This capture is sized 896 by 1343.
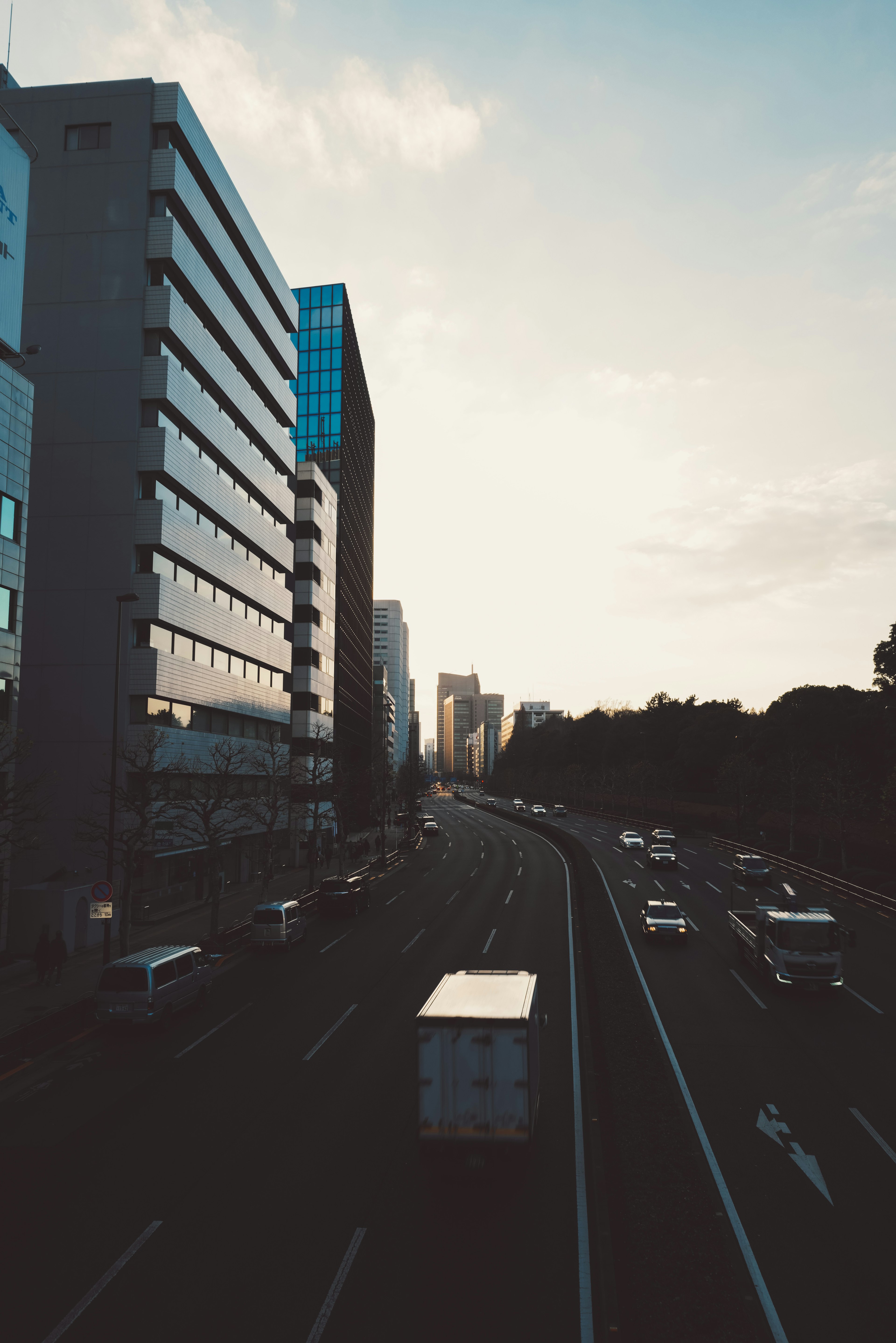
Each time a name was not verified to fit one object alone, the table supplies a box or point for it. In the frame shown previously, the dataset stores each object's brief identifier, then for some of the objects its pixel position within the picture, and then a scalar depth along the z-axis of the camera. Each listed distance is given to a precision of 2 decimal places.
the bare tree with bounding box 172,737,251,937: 31.83
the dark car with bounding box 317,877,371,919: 36.09
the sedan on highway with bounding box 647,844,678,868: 51.44
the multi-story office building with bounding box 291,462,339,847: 65.53
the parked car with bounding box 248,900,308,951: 28.39
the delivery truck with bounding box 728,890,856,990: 21.25
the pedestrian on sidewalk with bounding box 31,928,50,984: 23.72
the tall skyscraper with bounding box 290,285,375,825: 84.75
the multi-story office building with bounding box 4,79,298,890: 38.28
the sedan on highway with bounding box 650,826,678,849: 67.19
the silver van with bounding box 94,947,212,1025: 18.67
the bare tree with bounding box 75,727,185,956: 26.83
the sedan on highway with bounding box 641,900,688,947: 28.28
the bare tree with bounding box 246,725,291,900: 39.47
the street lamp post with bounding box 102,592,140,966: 23.98
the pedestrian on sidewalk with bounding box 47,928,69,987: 24.02
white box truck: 10.91
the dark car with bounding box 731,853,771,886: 44.69
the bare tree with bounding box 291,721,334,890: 50.88
